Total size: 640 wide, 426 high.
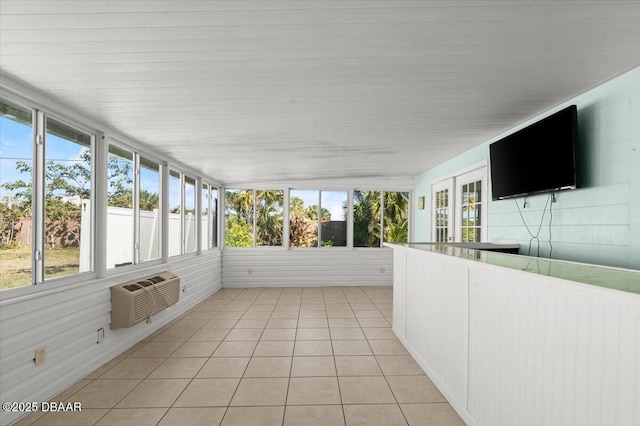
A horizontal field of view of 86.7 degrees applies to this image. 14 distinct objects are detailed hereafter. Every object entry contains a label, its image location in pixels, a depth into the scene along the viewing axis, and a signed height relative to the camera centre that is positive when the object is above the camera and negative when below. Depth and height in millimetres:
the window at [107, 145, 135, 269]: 3752 +77
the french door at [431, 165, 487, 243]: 4672 +137
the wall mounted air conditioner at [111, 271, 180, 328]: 3545 -959
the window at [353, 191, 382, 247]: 8133 -69
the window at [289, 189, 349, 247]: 8047 -74
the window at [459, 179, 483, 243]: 4758 +77
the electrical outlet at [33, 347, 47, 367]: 2607 -1108
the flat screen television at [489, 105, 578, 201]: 2762 +547
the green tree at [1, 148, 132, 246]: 2621 +182
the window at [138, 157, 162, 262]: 4496 +50
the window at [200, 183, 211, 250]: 6824 -51
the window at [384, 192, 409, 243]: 8148 -44
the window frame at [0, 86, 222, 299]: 2701 +227
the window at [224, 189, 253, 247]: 7973 -78
